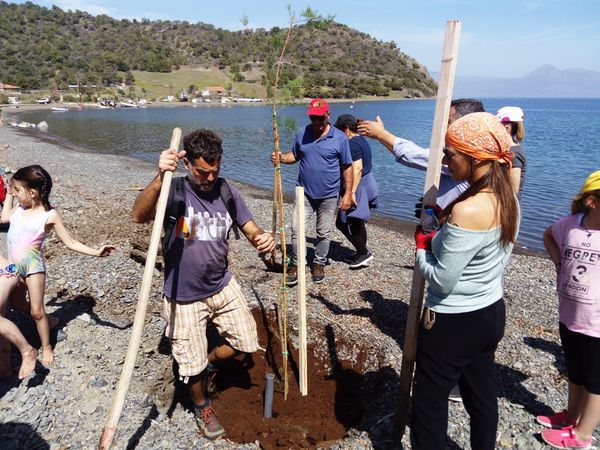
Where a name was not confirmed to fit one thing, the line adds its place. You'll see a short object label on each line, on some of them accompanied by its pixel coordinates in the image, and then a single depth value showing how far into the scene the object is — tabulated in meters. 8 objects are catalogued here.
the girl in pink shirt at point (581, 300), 3.25
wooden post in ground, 3.85
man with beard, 3.35
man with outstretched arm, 3.54
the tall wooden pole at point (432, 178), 2.91
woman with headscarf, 2.40
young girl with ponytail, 4.16
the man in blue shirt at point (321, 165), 6.45
